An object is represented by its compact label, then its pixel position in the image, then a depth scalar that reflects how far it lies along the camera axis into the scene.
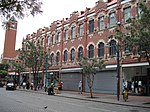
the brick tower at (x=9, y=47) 54.96
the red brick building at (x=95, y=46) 18.74
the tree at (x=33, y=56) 25.41
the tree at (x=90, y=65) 16.71
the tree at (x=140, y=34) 11.91
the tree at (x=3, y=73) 44.91
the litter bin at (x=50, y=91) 19.85
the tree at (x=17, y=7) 6.13
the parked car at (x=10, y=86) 26.17
